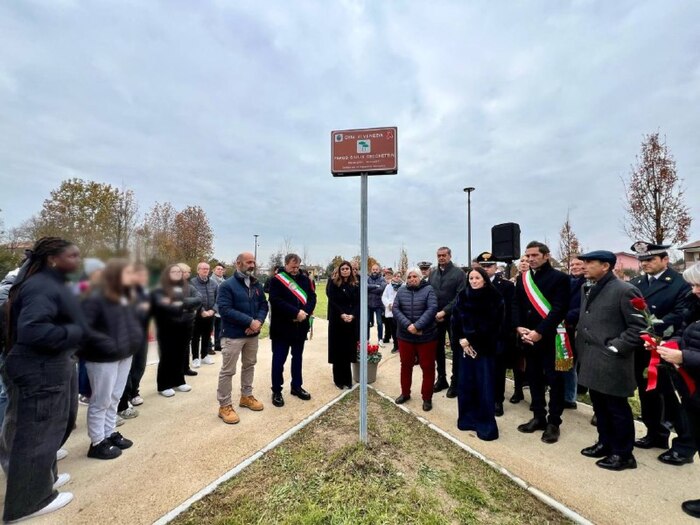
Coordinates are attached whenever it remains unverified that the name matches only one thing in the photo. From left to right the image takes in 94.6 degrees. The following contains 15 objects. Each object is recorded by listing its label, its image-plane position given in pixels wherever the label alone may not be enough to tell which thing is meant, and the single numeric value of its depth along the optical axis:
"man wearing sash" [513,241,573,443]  3.67
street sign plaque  3.27
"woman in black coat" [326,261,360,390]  5.29
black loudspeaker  6.50
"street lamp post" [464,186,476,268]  14.16
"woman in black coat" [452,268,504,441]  3.77
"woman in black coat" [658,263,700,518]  2.46
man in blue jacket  3.48
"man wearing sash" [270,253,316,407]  4.53
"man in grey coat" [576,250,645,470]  3.01
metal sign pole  3.37
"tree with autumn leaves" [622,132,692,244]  9.77
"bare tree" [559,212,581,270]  13.98
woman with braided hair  2.07
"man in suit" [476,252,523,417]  4.45
